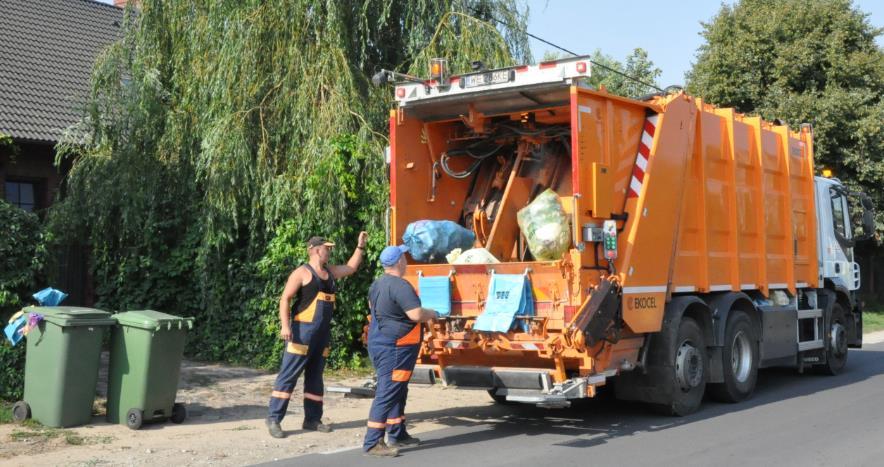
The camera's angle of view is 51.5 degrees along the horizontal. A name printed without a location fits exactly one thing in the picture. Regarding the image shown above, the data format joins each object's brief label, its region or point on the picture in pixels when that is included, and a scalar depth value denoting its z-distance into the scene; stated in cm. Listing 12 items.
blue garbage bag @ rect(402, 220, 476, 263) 852
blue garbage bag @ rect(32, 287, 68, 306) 817
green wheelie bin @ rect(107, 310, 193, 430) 789
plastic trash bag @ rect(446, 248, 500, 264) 815
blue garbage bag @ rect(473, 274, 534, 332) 765
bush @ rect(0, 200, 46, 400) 835
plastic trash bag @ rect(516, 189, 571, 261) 768
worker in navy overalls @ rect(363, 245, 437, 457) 700
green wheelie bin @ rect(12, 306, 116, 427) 775
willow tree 1127
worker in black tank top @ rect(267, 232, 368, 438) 771
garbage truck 759
